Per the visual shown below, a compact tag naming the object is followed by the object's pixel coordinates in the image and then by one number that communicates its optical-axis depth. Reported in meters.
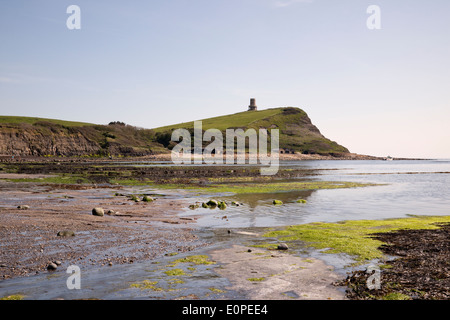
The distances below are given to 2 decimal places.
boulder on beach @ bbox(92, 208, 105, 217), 28.12
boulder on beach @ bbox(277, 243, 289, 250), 18.94
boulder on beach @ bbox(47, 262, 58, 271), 14.48
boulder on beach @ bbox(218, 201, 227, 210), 34.66
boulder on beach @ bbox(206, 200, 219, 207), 36.19
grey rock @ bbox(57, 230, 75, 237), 20.42
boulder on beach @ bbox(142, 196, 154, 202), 38.30
